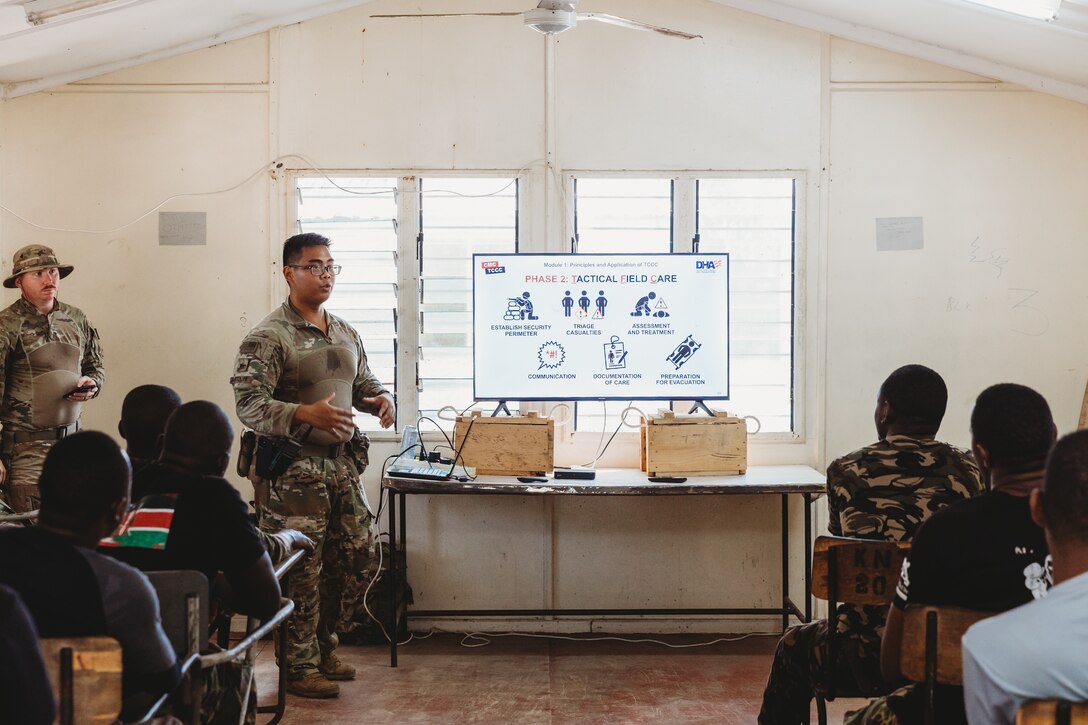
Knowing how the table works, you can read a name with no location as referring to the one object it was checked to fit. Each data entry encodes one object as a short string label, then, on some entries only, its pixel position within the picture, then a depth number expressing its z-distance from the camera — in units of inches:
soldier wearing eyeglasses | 143.7
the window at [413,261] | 181.8
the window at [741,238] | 182.9
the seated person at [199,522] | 88.1
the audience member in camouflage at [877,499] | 100.0
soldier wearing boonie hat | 157.4
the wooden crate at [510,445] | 164.9
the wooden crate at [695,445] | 165.8
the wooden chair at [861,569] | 93.2
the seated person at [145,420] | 114.5
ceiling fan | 144.7
